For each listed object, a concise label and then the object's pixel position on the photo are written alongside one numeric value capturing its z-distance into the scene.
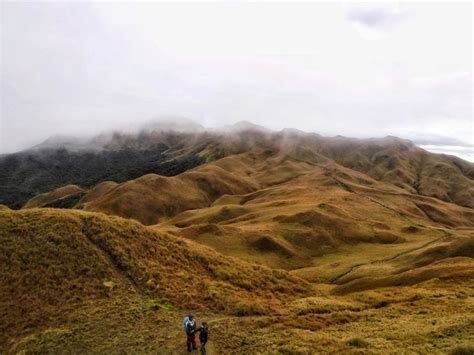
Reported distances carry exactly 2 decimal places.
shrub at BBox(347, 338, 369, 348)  28.23
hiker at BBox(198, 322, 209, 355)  27.44
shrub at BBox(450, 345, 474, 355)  26.29
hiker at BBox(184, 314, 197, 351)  27.53
